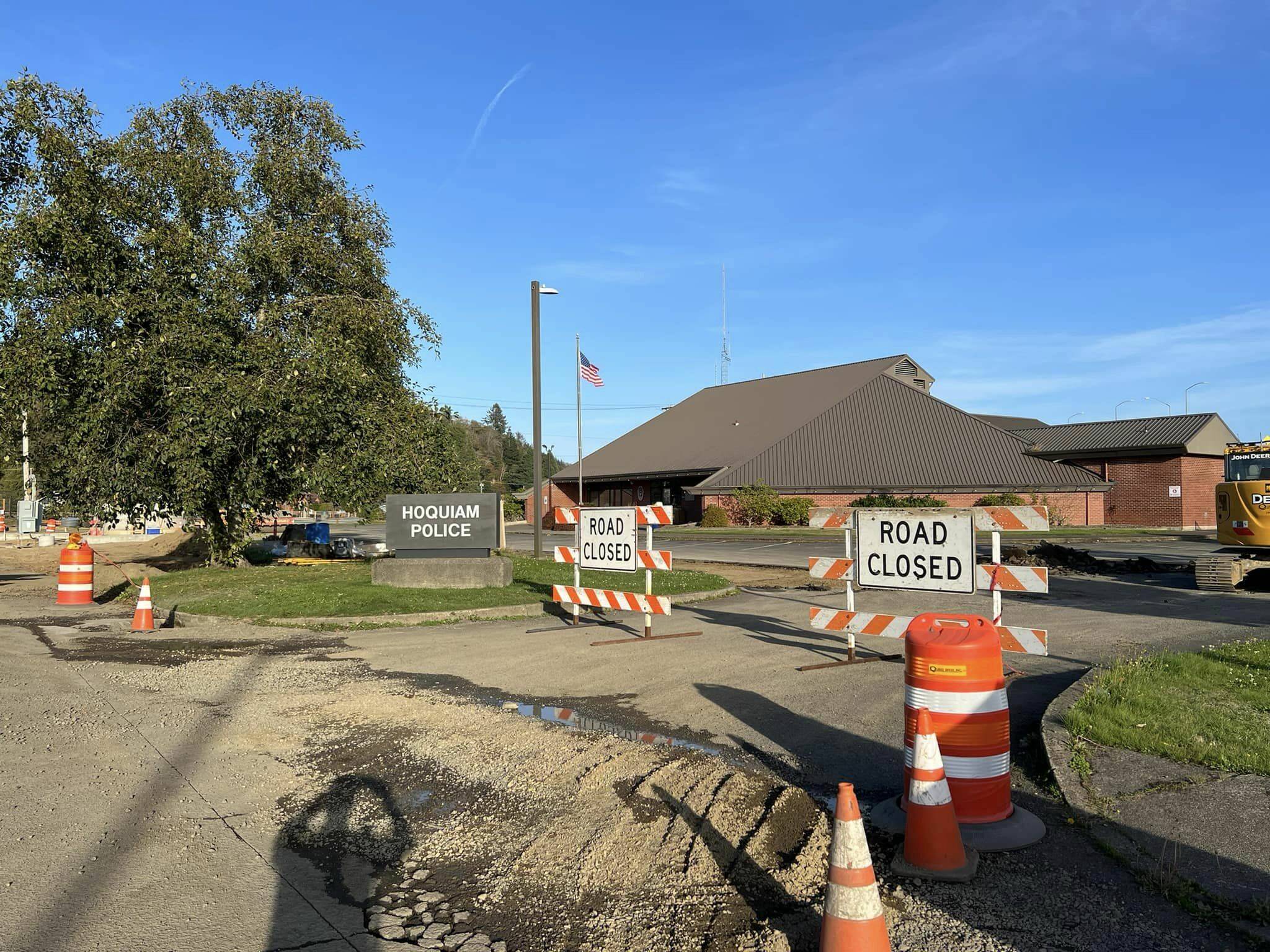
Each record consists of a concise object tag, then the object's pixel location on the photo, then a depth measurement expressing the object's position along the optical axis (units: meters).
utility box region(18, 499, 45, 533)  37.46
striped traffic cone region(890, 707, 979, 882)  4.57
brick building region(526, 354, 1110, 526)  45.03
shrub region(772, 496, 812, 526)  46.25
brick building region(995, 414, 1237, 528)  43.25
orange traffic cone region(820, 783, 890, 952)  3.57
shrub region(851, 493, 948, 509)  42.53
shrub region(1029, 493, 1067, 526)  42.03
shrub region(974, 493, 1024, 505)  41.31
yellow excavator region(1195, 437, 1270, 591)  16.94
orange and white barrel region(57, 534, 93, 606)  17.05
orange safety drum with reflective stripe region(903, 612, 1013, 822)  5.25
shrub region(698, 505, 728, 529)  48.75
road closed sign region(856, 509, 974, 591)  8.59
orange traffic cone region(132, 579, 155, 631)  13.64
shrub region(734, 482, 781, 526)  47.62
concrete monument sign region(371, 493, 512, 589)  17.19
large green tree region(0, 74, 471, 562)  18.84
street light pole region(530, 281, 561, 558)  22.57
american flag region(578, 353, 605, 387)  41.38
